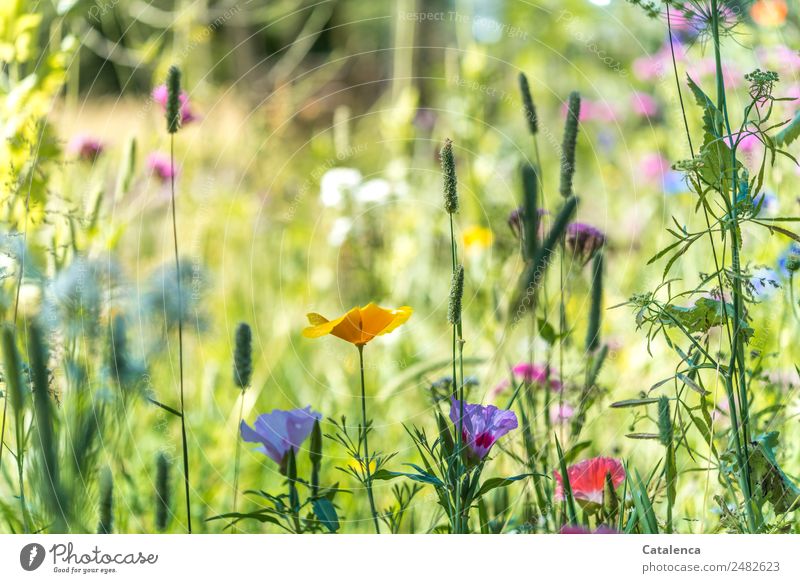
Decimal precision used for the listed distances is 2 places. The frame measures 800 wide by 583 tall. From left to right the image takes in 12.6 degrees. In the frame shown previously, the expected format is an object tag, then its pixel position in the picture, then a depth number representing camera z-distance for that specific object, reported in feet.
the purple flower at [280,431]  6.99
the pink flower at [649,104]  11.58
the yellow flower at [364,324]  6.93
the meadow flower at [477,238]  8.70
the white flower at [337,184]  8.77
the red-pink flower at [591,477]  7.01
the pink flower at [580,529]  6.90
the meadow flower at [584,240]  7.20
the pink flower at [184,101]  7.64
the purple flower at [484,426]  6.87
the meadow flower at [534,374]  7.34
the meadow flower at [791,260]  7.03
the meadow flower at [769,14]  7.47
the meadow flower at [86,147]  8.24
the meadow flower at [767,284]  7.51
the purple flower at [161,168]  8.46
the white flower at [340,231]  8.85
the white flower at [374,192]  8.93
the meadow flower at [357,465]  7.24
